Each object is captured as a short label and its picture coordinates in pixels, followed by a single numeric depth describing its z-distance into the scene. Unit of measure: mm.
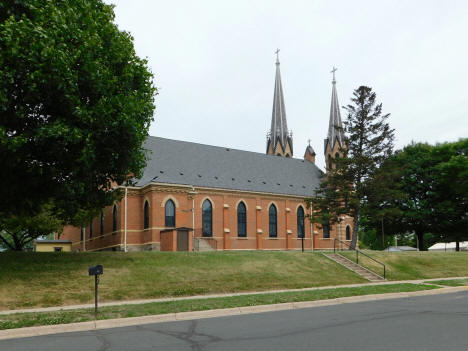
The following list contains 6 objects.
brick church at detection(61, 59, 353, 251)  37094
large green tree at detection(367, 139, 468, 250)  46031
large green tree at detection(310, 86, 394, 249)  37562
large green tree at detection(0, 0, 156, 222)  15836
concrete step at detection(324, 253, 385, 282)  25616
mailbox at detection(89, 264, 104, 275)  12888
